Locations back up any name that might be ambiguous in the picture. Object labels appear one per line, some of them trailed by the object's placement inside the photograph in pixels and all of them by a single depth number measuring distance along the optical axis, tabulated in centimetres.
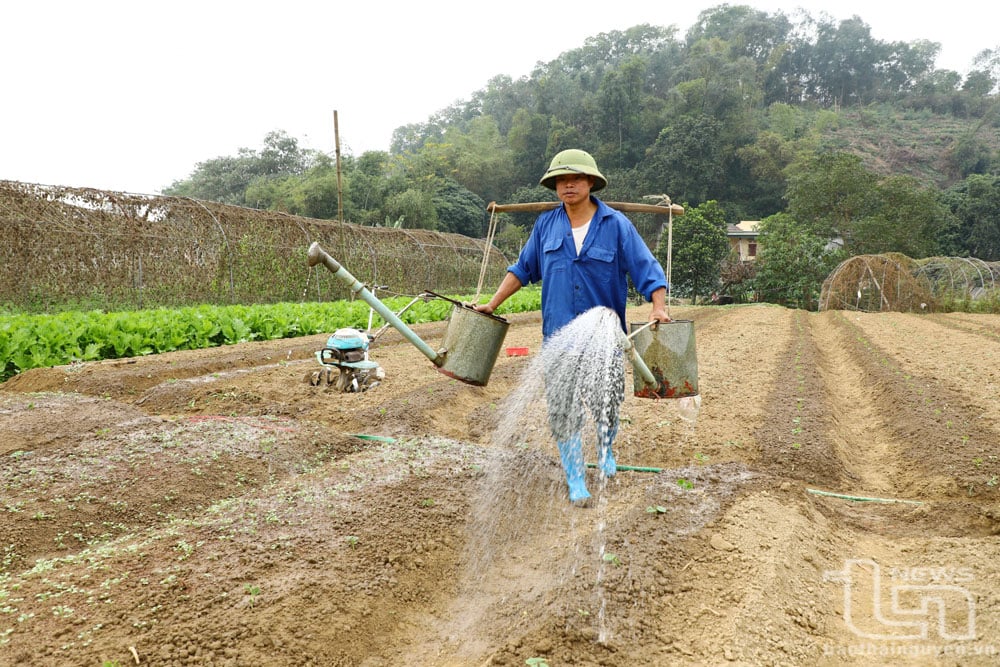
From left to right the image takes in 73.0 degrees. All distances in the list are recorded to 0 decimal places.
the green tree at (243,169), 4522
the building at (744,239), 4147
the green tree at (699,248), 2620
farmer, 325
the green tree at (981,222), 3538
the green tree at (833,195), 3153
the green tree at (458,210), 3500
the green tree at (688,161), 4525
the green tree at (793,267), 2506
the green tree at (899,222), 3034
